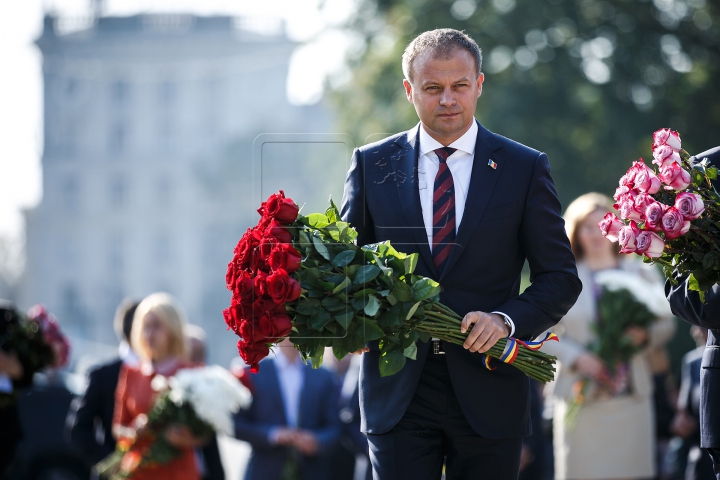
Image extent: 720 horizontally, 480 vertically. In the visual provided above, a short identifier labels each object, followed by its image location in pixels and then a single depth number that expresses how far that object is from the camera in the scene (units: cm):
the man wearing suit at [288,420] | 1709
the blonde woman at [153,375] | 1560
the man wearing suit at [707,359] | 838
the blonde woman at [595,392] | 1488
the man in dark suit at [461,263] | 819
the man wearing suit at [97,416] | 1653
